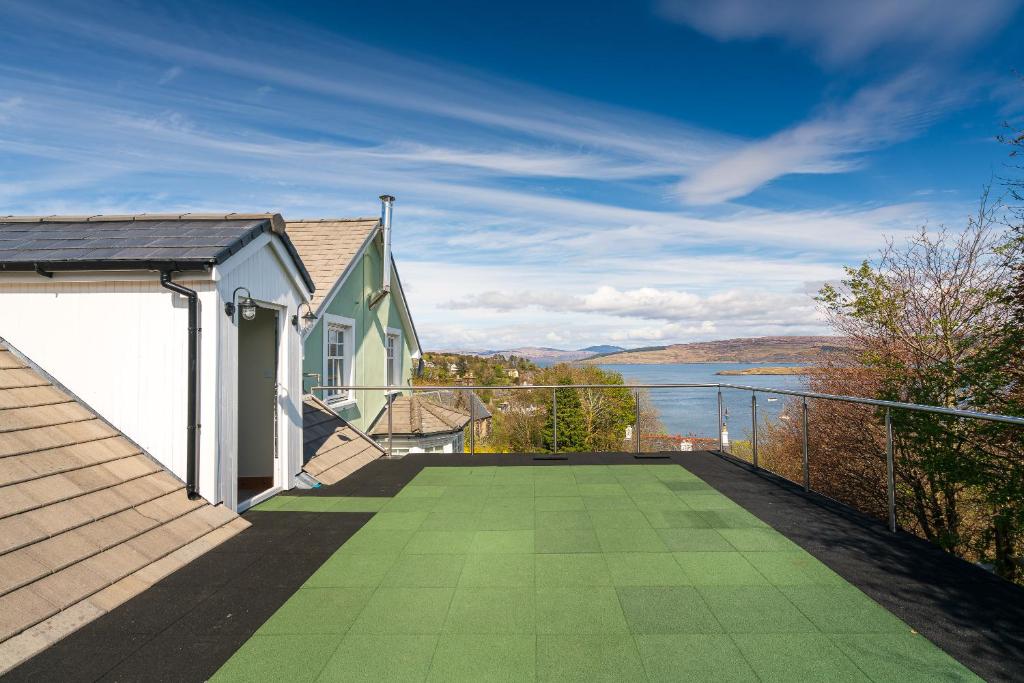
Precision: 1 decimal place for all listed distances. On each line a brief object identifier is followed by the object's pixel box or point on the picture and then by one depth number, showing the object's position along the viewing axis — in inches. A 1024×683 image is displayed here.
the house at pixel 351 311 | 334.6
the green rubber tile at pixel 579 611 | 99.3
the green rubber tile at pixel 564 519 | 164.9
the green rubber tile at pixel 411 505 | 185.2
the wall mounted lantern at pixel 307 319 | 215.1
